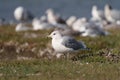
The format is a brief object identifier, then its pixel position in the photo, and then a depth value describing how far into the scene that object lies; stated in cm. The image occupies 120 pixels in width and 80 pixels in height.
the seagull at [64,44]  1368
